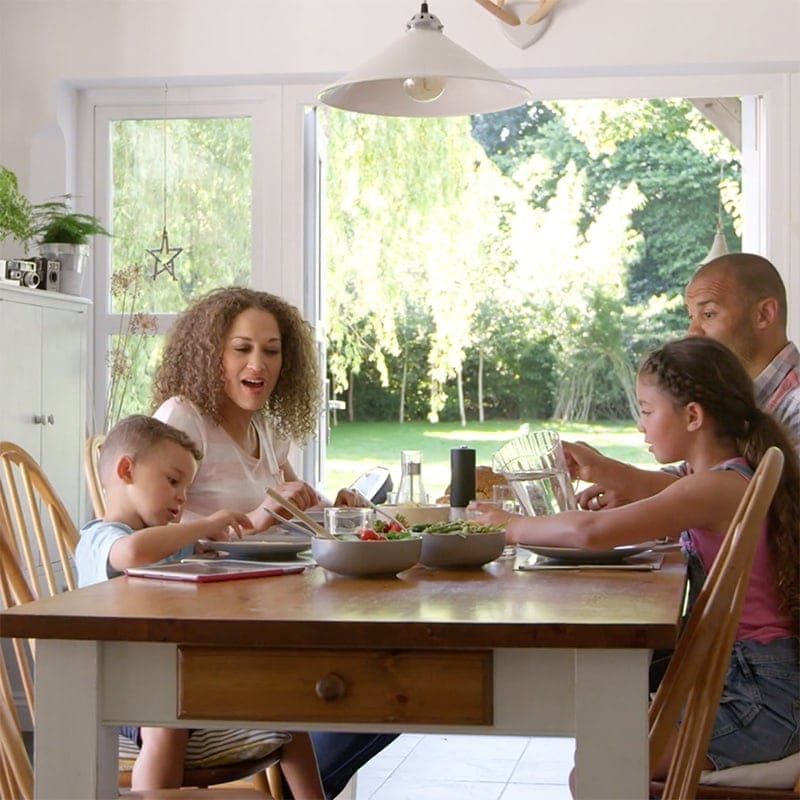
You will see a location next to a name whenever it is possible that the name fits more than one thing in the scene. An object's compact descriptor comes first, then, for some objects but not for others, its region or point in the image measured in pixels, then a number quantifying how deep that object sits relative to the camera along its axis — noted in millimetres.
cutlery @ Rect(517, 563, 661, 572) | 1842
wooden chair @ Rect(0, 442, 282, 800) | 1941
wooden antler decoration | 4160
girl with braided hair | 1902
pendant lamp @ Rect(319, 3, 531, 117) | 2465
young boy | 1990
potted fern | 4227
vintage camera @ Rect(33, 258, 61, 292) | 4152
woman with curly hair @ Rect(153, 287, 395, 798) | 2768
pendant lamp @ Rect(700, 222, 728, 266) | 4579
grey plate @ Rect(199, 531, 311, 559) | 1982
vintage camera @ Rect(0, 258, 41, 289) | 3916
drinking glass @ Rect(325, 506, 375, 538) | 1841
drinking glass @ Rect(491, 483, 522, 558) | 2295
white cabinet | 3795
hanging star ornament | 4582
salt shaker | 2658
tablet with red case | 1713
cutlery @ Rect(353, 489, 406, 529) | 2040
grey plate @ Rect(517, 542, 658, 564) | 1886
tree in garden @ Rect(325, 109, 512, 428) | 10570
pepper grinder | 2758
